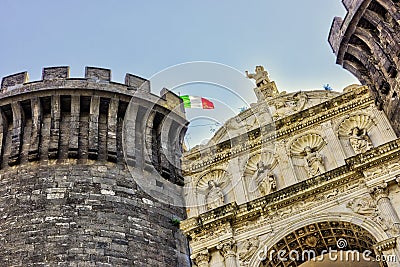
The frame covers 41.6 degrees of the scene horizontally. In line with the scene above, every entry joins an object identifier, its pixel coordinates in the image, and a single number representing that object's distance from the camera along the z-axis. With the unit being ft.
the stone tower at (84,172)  43.01
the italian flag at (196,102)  54.65
